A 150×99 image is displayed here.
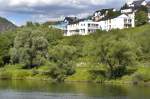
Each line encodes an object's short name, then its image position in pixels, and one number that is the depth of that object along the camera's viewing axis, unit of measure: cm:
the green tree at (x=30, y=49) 9464
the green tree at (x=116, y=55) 7897
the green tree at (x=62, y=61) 8330
